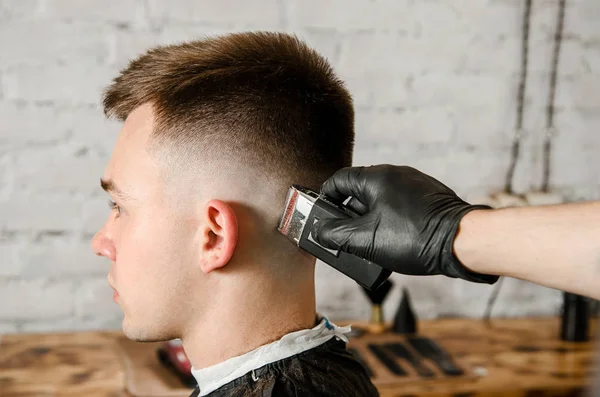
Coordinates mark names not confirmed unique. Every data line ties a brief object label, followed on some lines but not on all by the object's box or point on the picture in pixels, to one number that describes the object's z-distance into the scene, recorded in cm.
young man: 115
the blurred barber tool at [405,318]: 223
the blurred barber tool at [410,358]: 198
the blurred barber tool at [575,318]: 226
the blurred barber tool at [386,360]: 199
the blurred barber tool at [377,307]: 222
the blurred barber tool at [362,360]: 197
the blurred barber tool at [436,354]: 200
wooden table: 188
